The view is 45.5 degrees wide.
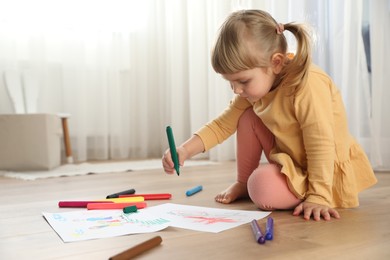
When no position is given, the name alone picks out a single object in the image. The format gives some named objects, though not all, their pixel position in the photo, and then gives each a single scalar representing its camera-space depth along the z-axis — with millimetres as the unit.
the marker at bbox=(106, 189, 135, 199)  1165
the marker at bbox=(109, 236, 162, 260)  631
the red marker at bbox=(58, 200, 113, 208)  1072
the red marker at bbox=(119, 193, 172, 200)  1175
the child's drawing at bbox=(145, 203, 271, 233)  851
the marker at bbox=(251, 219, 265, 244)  735
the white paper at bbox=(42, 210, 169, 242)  802
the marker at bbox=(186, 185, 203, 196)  1244
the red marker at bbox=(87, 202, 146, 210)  1016
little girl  955
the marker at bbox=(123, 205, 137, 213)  961
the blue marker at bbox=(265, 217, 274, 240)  751
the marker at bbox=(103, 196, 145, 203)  1071
